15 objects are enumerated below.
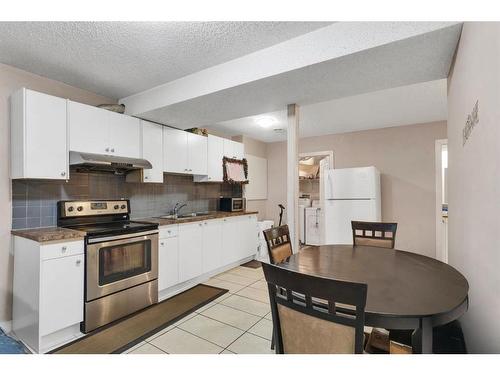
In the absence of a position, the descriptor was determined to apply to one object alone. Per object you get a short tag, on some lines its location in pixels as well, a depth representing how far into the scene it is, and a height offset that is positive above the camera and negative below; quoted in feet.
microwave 14.37 -0.87
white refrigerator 12.92 -0.61
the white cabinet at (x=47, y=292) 6.33 -2.72
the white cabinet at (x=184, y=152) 10.88 +1.76
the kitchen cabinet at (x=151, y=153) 9.86 +1.50
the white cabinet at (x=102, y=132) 7.89 +2.02
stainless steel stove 7.27 -2.22
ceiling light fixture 12.80 +3.63
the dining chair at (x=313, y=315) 2.85 -1.61
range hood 7.77 +0.91
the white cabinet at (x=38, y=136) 6.90 +1.57
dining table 3.26 -1.65
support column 8.31 +0.51
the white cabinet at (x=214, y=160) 13.03 +1.59
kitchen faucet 12.34 -0.91
